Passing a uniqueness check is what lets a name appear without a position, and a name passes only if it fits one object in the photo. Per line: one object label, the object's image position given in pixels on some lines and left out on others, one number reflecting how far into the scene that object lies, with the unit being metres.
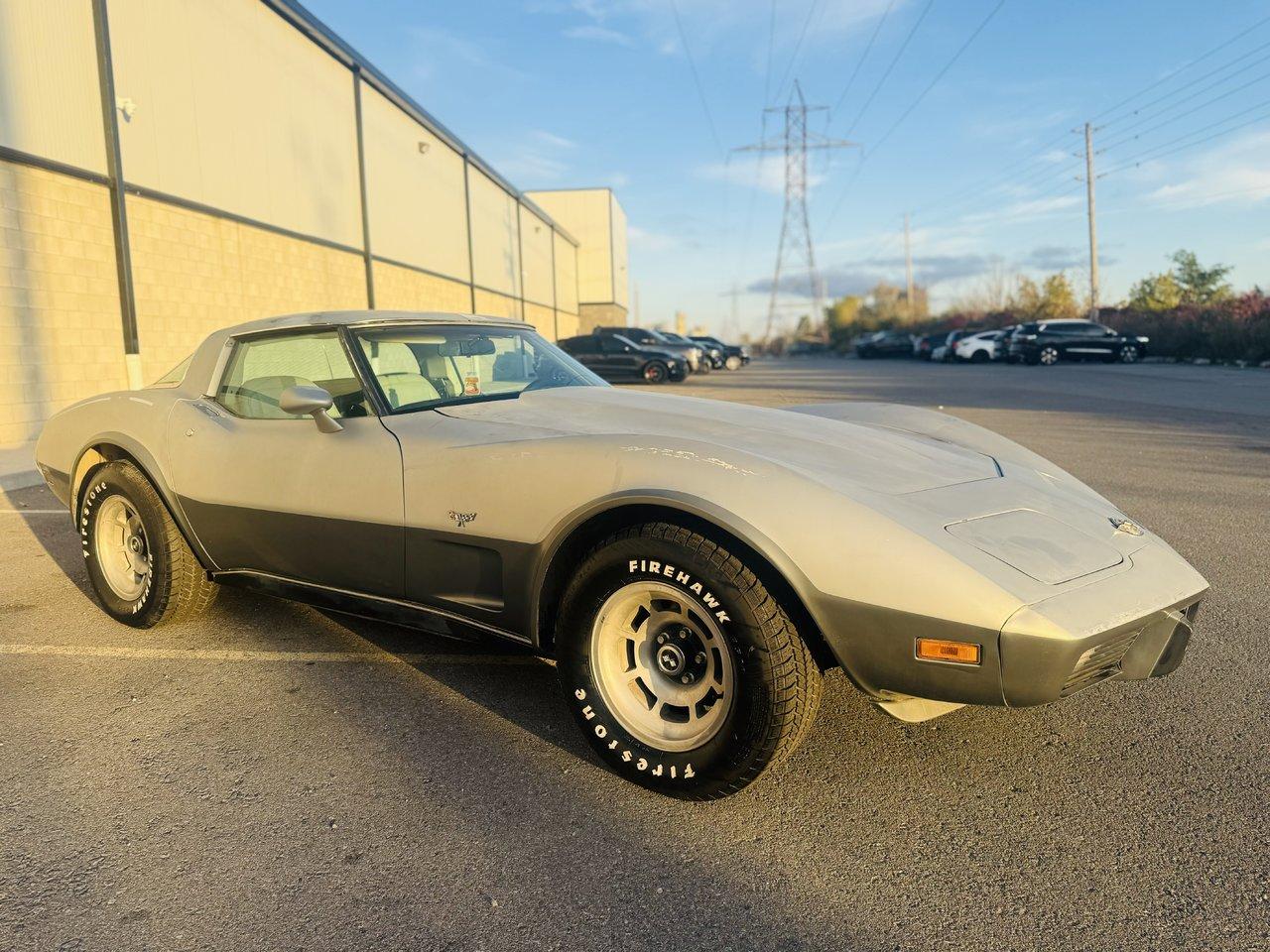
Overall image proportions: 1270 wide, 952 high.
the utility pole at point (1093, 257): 40.91
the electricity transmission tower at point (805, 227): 58.50
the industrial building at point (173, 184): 10.48
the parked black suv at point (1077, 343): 31.45
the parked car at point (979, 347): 38.25
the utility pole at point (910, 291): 73.86
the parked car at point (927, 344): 46.95
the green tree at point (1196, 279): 45.81
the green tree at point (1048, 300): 48.59
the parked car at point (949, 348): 41.62
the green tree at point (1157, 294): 44.25
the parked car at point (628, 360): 23.50
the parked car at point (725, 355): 34.38
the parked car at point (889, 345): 49.78
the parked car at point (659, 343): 24.17
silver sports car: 2.19
